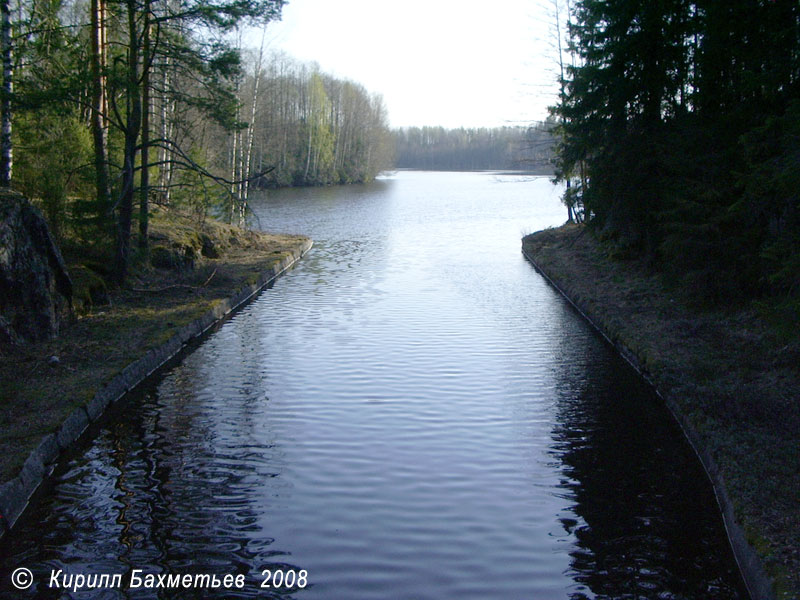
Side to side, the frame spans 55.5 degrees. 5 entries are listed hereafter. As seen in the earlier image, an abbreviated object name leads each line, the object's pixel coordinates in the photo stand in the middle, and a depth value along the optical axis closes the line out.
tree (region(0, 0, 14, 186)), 13.55
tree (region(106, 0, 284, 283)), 14.30
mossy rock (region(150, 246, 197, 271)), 18.23
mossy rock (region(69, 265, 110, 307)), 13.40
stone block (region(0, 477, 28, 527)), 6.23
